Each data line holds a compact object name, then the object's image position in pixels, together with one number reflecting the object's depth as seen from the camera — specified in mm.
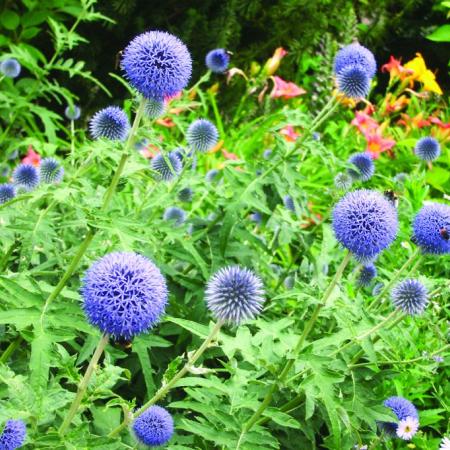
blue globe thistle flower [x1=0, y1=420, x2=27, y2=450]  1658
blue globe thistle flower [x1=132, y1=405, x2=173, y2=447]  1960
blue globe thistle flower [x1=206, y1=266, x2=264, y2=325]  1860
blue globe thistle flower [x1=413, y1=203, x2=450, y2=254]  2299
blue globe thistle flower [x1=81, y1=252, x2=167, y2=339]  1562
